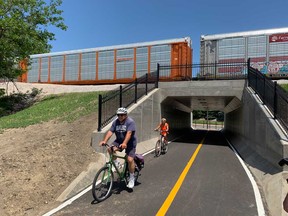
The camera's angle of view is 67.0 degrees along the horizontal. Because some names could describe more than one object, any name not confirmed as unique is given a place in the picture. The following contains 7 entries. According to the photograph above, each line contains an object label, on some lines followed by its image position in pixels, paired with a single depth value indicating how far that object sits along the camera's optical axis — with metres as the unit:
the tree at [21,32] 14.74
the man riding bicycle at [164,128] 9.86
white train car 14.97
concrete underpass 5.24
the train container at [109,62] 17.33
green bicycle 4.71
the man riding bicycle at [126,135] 5.08
